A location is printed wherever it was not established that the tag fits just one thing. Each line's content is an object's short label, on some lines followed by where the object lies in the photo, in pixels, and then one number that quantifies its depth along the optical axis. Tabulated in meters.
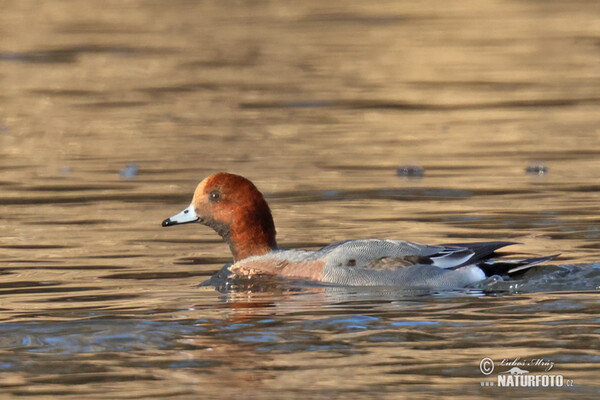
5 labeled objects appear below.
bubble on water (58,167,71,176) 13.37
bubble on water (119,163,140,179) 13.16
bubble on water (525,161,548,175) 12.81
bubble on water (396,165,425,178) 12.94
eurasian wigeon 8.44
